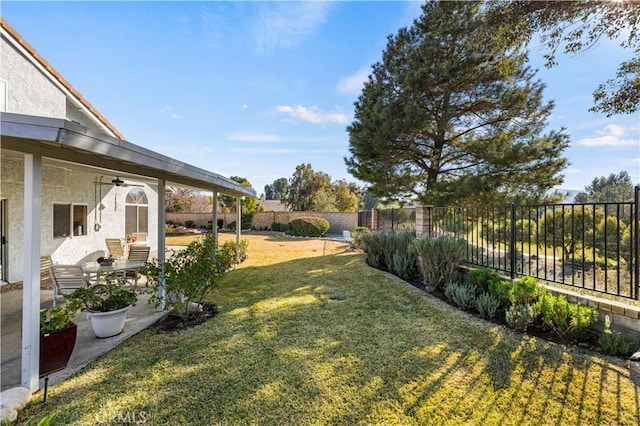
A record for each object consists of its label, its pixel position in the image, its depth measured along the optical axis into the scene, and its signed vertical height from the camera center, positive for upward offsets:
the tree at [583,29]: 4.60 +3.13
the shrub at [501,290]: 4.55 -1.22
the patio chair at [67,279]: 5.30 -1.22
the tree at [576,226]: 9.61 -0.40
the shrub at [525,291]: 4.24 -1.14
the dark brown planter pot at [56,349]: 3.16 -1.53
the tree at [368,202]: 46.97 +1.88
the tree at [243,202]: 24.92 +1.03
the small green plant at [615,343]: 3.38 -1.52
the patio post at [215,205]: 8.64 +0.25
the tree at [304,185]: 30.89 +3.08
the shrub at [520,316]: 4.01 -1.43
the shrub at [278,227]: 22.96 -1.08
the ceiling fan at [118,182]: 8.41 +0.89
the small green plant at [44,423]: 2.11 -1.54
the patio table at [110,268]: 6.23 -1.22
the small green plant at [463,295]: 4.95 -1.41
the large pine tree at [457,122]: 10.25 +3.51
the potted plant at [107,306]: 4.00 -1.37
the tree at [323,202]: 26.78 +1.10
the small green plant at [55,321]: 3.21 -1.23
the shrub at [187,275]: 4.60 -1.02
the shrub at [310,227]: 20.19 -0.95
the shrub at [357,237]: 13.09 -1.10
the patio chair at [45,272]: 6.26 -1.50
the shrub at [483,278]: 5.04 -1.13
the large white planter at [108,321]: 4.11 -1.57
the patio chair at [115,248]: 8.99 -1.09
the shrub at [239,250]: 10.05 -1.32
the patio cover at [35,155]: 2.54 +0.64
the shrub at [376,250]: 8.40 -1.08
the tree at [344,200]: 28.97 +1.34
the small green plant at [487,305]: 4.52 -1.43
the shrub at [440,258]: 5.88 -0.92
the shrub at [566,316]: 3.64 -1.31
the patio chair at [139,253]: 7.71 -1.07
